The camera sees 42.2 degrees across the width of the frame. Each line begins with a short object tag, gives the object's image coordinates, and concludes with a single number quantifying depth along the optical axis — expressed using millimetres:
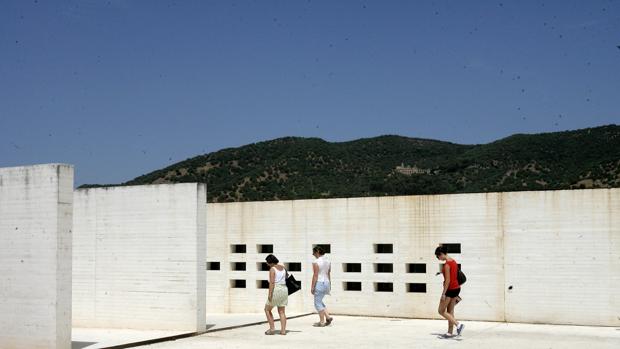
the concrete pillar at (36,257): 10852
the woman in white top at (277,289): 12961
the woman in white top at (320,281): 14125
